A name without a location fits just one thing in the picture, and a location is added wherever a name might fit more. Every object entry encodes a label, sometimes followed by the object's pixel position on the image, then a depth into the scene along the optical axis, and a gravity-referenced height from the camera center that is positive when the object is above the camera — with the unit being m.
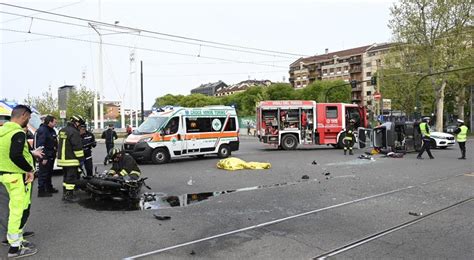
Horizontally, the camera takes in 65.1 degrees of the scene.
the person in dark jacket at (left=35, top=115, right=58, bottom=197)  8.27 -0.64
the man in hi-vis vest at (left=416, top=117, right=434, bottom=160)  15.32 -0.66
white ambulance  14.44 -0.50
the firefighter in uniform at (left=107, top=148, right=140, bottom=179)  8.01 -0.91
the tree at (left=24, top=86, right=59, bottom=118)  61.02 +3.45
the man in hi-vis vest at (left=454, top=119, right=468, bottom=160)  14.96 -0.63
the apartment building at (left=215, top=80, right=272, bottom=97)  144.11 +13.75
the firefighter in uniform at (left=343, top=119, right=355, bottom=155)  17.75 -0.94
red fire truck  20.44 -0.07
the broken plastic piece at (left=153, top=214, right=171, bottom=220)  6.23 -1.61
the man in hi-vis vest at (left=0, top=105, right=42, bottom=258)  4.50 -0.66
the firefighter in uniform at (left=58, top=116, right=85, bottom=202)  7.70 -0.70
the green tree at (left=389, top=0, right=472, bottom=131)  34.88 +8.62
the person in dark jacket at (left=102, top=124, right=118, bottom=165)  15.84 -0.60
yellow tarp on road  12.56 -1.48
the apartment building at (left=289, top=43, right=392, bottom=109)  96.50 +15.34
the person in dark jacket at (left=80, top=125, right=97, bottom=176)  10.05 -0.74
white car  20.25 -1.15
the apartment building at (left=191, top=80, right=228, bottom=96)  169.23 +16.21
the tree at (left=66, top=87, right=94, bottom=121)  58.00 +3.35
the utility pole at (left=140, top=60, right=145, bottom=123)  34.75 +4.83
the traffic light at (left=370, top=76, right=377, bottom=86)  32.47 +3.55
